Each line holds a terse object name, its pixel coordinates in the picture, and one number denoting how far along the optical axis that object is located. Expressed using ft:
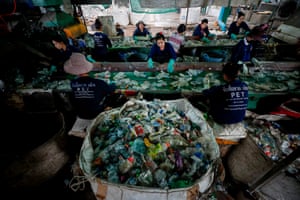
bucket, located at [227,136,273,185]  8.15
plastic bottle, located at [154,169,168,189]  6.25
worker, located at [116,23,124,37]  27.40
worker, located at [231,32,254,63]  14.70
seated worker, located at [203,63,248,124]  8.50
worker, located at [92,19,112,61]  17.56
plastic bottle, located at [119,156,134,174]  6.81
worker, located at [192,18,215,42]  22.31
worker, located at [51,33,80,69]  13.80
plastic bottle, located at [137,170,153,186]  6.36
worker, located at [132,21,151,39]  22.84
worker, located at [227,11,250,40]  22.36
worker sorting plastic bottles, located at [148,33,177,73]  14.47
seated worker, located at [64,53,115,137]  8.92
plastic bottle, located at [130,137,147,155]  7.36
